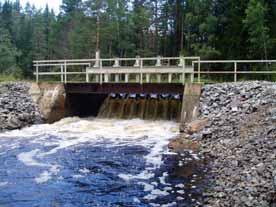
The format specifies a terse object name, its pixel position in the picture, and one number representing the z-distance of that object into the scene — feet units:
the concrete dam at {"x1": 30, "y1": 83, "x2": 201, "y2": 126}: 67.41
